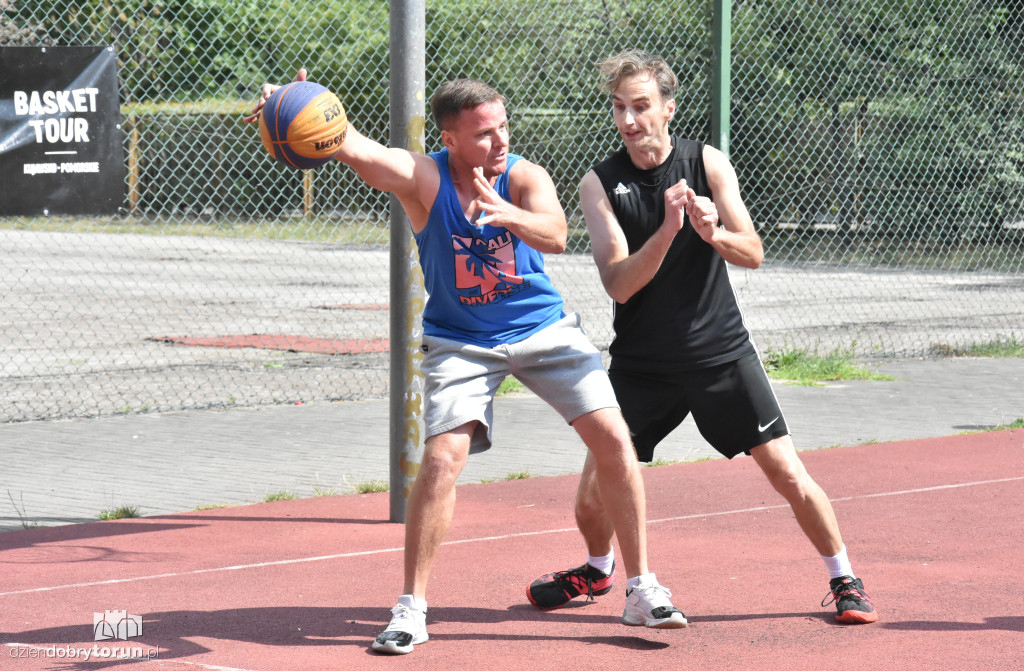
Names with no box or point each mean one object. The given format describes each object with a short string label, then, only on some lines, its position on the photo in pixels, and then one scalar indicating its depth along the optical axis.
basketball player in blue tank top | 8.89
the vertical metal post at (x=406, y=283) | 12.27
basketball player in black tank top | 9.32
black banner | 15.25
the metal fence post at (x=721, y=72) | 20.12
